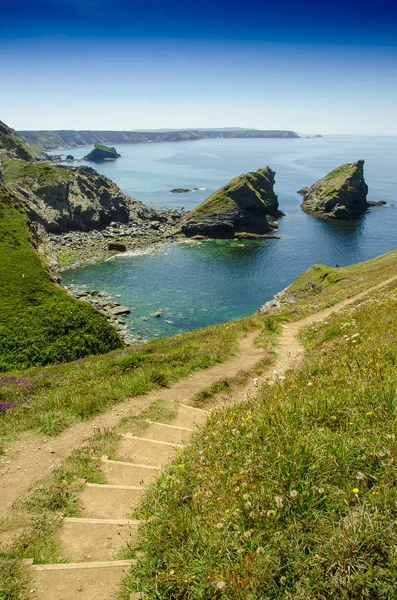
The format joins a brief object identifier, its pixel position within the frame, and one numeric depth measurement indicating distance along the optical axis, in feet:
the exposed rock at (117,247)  299.38
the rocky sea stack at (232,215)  350.43
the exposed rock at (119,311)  184.96
